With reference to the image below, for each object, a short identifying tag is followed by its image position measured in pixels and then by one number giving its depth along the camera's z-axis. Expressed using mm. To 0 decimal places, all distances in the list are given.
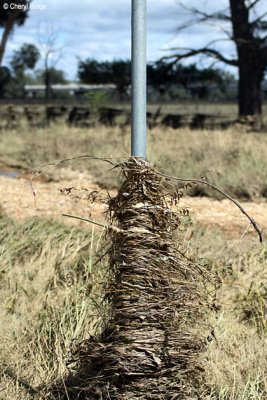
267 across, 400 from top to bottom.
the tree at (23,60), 49750
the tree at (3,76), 41991
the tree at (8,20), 29672
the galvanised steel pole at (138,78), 3121
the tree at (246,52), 21938
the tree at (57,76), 69250
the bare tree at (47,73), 38981
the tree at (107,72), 24298
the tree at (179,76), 24078
